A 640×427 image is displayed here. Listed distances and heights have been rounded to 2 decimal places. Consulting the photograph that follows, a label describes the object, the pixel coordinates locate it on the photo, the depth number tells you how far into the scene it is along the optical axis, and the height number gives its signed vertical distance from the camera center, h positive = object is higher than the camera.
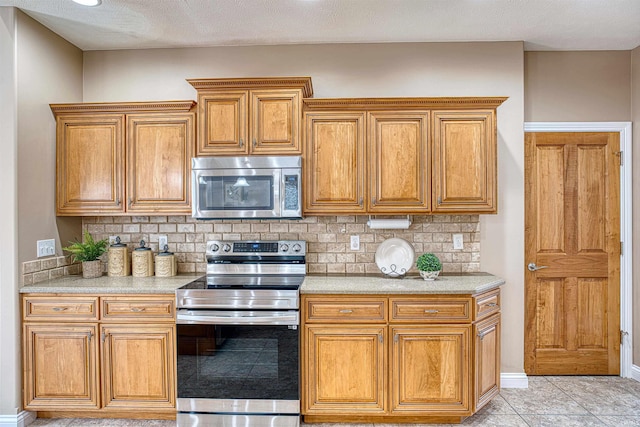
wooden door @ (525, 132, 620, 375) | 3.37 -0.36
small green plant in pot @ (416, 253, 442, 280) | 2.80 -0.38
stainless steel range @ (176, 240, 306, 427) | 2.57 -0.92
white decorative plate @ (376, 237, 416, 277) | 2.98 -0.33
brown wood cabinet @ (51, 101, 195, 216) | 2.98 +0.41
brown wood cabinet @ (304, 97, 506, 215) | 2.86 +0.41
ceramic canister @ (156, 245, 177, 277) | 3.08 -0.39
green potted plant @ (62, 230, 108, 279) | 2.97 -0.30
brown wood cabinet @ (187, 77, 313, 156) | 2.88 +0.69
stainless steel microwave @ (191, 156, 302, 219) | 2.84 +0.19
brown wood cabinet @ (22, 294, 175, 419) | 2.65 -0.91
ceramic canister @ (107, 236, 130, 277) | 3.09 -0.36
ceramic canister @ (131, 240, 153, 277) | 3.08 -0.37
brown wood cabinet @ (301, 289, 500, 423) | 2.59 -0.92
